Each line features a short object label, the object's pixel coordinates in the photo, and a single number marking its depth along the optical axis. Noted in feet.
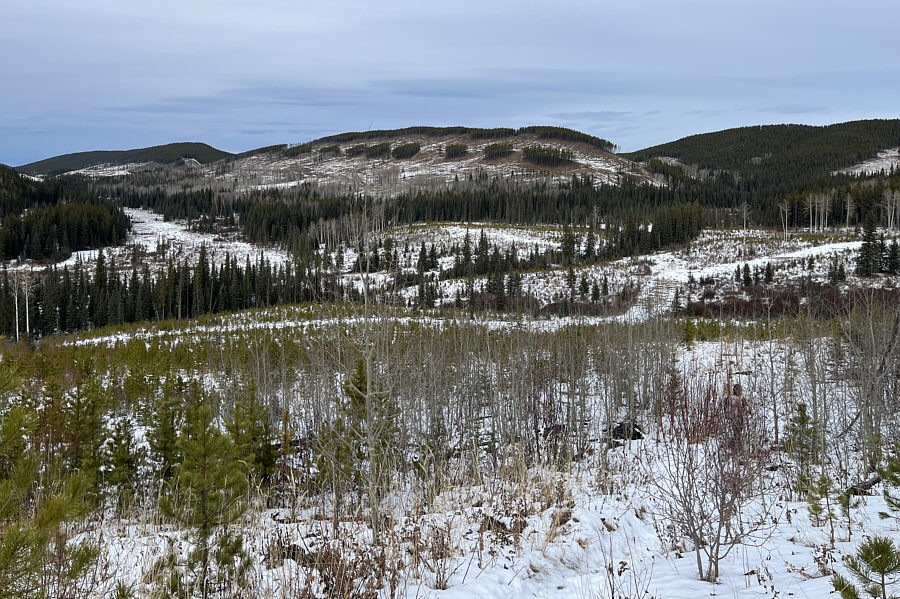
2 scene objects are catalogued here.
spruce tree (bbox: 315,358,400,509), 38.83
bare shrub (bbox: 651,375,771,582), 18.45
